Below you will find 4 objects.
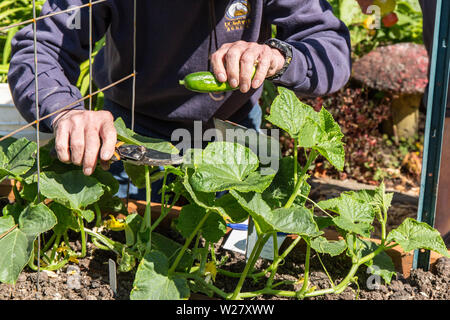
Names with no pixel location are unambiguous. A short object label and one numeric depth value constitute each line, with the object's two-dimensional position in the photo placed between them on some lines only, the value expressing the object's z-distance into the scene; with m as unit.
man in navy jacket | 2.04
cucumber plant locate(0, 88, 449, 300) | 1.80
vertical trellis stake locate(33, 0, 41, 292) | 1.87
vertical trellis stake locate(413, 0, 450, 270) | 2.00
